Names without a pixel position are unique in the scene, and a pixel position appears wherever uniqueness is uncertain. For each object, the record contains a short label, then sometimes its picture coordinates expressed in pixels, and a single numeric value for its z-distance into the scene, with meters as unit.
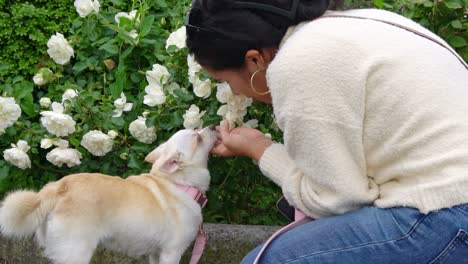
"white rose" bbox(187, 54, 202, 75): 3.45
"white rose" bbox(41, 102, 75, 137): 3.59
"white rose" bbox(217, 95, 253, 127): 3.33
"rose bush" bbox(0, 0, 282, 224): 3.65
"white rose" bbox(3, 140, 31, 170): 3.74
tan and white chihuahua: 3.16
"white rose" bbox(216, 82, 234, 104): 3.33
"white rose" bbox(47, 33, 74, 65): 3.91
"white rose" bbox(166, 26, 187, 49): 3.63
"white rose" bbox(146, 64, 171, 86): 3.69
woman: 2.13
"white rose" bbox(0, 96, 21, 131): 3.70
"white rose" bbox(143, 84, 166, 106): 3.62
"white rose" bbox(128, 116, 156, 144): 3.67
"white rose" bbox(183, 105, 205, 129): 3.57
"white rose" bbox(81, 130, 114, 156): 3.67
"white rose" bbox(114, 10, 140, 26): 4.02
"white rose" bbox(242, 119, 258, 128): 3.49
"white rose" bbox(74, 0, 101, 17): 3.93
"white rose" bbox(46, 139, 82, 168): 3.72
